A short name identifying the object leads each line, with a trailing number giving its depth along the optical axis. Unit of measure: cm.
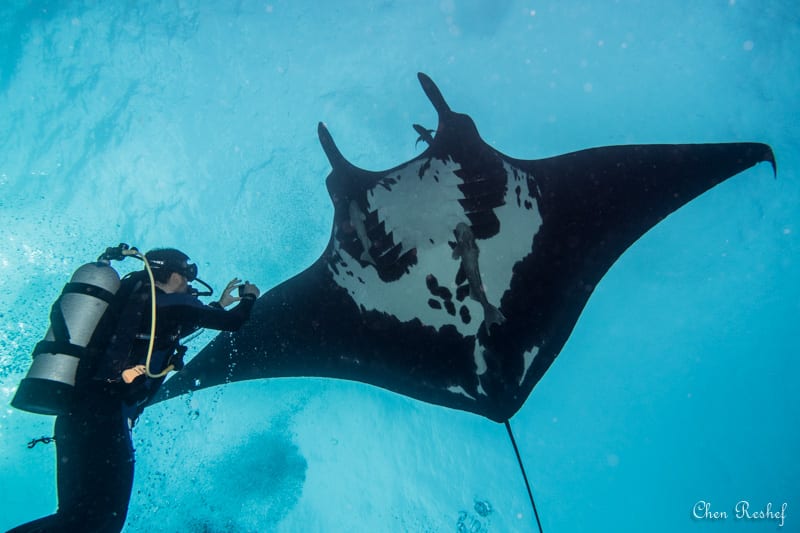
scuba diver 287
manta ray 393
